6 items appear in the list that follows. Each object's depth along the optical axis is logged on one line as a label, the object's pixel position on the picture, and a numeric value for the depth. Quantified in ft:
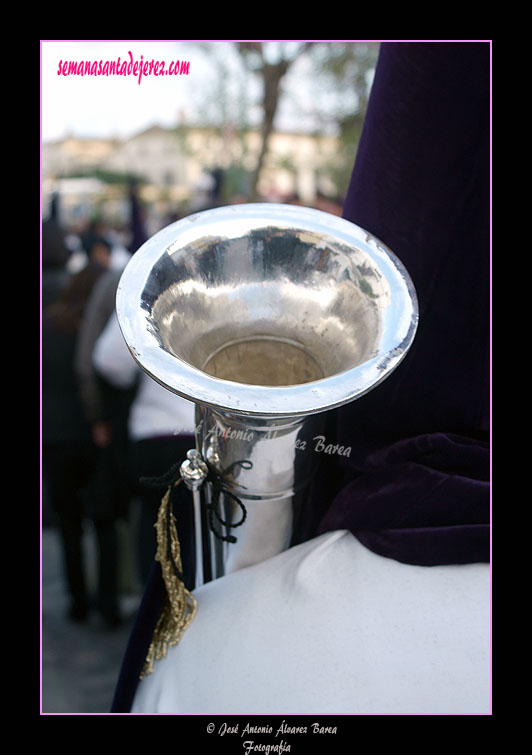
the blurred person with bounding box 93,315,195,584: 9.20
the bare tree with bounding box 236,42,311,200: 18.21
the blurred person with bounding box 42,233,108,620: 10.56
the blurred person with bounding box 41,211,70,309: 12.01
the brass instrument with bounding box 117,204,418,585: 4.02
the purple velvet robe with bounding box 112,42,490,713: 4.16
